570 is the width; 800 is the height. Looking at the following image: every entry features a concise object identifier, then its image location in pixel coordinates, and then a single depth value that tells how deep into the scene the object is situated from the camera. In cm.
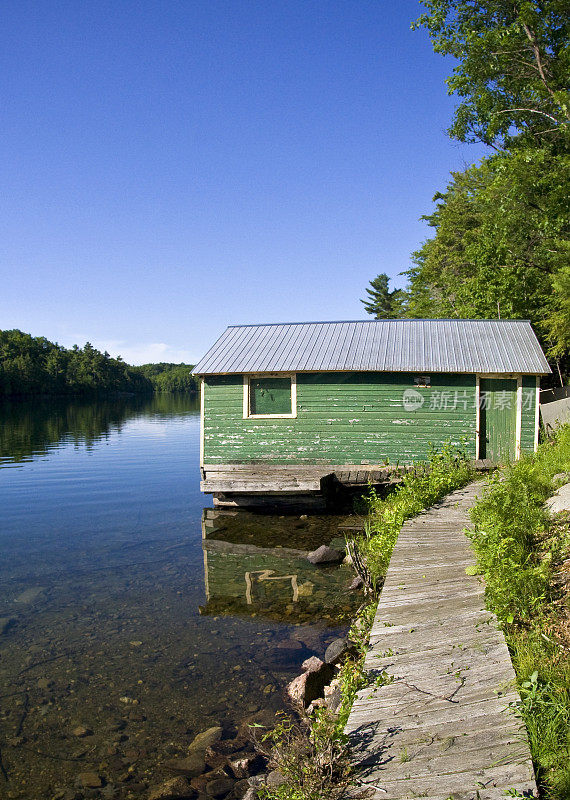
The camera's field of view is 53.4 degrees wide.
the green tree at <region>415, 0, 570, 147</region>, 1745
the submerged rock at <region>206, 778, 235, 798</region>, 500
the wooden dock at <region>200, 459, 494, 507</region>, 1410
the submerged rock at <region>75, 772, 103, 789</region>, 520
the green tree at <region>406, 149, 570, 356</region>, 1734
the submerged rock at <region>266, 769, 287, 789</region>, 441
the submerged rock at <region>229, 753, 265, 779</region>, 522
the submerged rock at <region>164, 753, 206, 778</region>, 532
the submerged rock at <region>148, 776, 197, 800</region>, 500
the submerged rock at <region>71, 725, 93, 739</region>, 595
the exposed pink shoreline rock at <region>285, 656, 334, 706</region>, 629
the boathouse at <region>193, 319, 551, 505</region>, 1455
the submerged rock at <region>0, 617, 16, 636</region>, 867
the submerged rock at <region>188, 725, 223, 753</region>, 567
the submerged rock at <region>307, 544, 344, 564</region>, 1138
